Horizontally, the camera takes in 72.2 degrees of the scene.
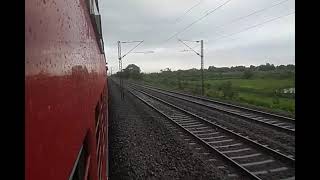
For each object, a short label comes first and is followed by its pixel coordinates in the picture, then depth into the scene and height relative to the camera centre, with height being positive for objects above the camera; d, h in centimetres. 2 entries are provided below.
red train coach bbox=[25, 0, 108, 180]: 42 -1
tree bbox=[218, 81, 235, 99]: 1994 -68
